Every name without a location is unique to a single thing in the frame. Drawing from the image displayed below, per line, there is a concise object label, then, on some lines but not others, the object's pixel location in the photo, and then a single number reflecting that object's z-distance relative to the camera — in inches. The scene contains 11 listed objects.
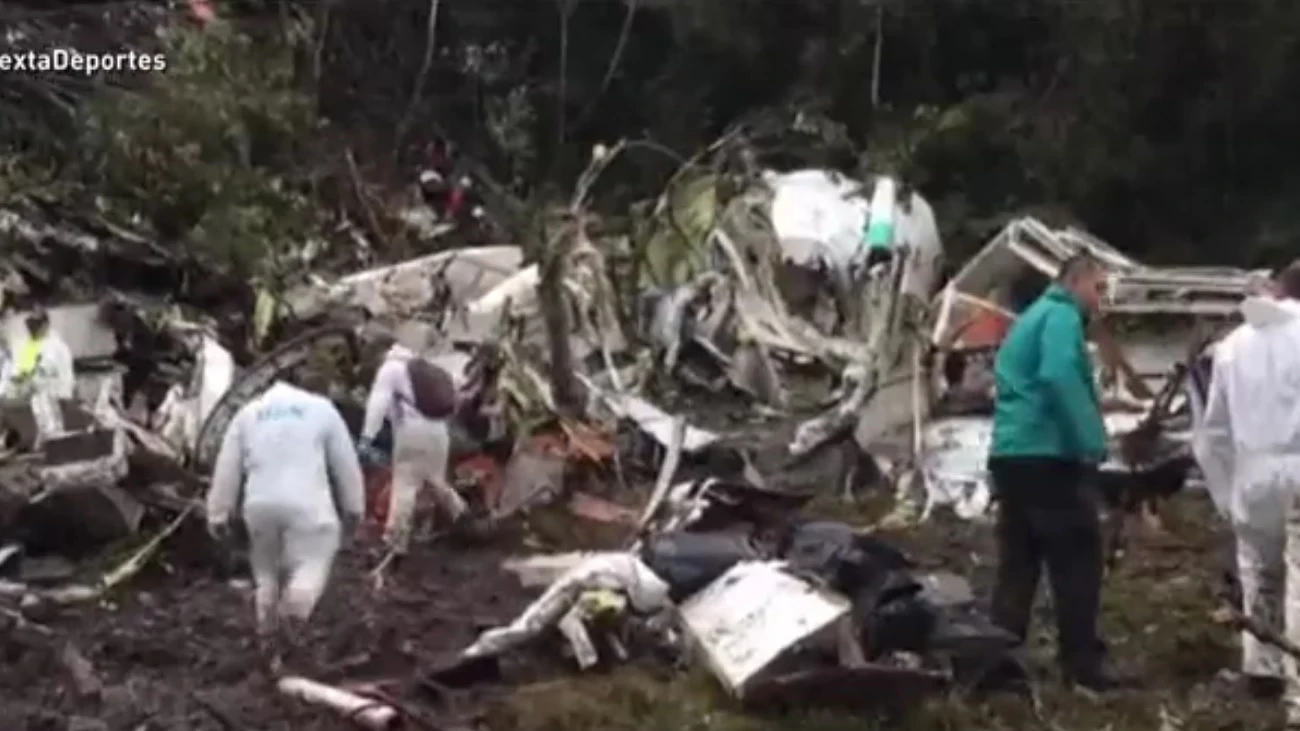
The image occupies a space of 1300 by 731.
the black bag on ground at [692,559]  392.5
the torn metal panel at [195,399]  597.0
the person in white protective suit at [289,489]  376.8
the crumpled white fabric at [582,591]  380.5
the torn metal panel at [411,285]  702.5
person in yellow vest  587.5
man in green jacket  338.3
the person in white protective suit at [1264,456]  336.5
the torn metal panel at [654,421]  604.1
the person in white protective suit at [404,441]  494.0
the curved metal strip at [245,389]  529.7
